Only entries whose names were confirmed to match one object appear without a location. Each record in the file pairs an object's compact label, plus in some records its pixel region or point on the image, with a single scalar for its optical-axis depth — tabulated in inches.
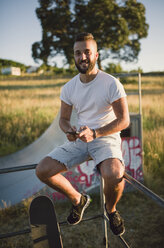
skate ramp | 176.4
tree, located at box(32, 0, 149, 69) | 677.9
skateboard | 77.4
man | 74.8
